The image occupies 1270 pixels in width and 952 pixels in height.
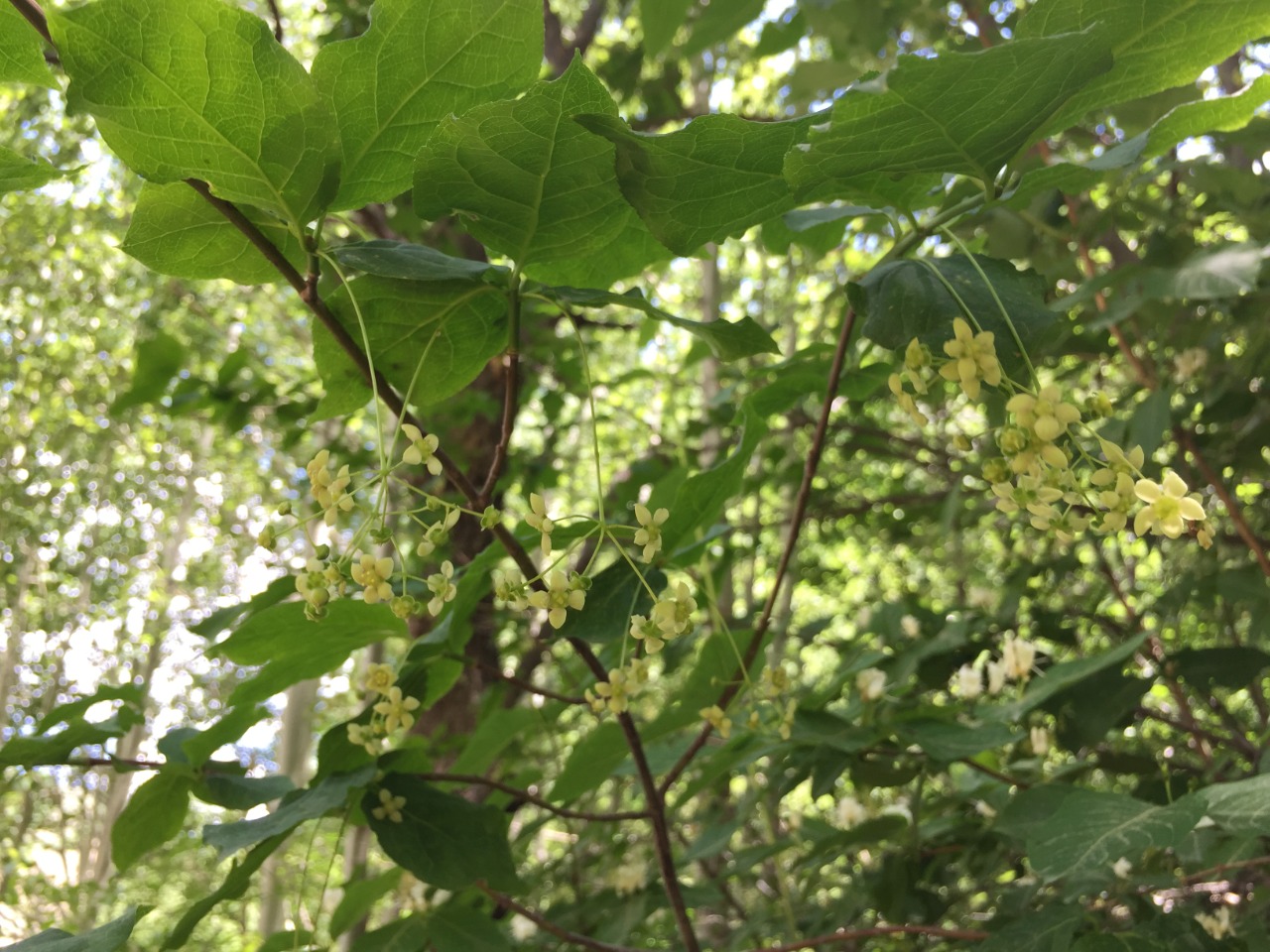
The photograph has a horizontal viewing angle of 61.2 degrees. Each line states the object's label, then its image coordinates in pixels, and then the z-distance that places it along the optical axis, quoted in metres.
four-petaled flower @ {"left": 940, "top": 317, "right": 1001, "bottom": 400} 0.18
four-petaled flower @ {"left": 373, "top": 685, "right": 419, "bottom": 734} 0.24
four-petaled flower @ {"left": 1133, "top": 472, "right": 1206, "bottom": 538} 0.18
